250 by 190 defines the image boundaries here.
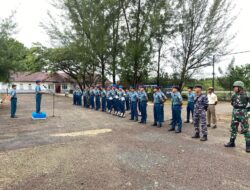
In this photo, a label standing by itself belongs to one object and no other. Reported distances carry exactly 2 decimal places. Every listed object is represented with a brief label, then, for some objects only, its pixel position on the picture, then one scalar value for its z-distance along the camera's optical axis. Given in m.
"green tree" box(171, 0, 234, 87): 25.70
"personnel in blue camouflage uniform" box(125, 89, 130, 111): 15.40
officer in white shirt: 10.18
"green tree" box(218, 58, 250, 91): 31.22
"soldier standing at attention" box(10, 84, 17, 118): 12.27
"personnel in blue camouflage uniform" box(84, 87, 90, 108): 18.64
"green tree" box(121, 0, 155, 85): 23.55
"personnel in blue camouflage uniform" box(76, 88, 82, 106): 20.91
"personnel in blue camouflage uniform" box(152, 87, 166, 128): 10.02
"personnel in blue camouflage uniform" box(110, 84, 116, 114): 14.13
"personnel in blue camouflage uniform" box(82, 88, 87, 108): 19.06
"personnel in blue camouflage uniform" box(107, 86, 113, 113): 14.43
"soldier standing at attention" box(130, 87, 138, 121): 11.73
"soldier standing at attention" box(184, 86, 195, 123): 11.13
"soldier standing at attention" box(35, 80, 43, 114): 12.15
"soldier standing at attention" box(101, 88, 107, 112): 15.48
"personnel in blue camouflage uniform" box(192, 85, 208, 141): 7.55
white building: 54.66
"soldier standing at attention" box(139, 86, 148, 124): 10.85
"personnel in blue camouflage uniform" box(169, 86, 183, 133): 8.88
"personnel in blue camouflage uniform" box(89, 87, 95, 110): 17.47
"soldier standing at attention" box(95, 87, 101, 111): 16.59
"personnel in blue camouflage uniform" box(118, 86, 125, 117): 13.34
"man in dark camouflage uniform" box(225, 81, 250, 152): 6.36
